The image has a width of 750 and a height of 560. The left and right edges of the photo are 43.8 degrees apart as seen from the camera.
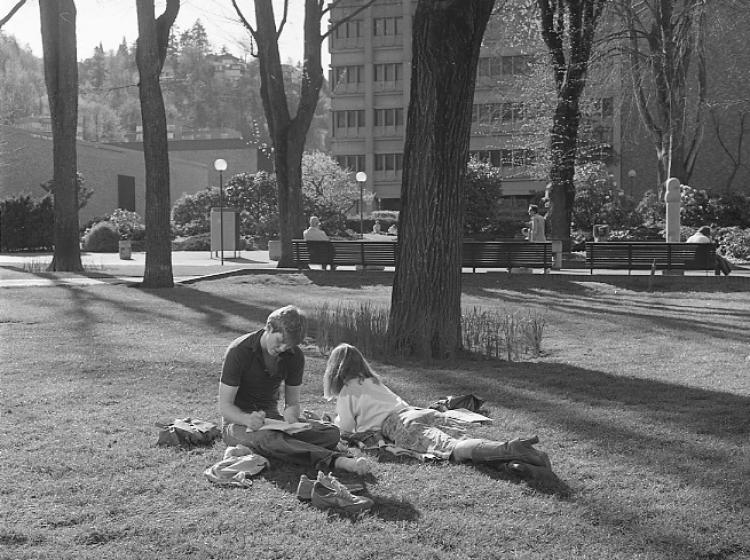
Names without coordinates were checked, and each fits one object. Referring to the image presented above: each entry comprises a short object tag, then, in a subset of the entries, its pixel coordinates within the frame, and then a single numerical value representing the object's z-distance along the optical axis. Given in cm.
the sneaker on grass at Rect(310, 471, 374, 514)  463
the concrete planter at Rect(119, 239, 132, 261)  3014
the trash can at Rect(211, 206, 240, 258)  3041
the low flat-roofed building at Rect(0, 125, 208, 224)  4341
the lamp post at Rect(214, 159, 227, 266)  2994
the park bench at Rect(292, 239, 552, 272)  2039
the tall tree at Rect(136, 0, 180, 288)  1738
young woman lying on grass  562
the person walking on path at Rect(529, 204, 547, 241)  2328
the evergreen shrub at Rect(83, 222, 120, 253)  3747
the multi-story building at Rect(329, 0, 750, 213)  6669
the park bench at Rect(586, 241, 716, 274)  2003
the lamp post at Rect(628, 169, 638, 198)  5464
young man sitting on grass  537
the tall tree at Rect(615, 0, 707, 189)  2673
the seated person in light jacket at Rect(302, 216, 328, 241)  2246
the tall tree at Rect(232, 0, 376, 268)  2264
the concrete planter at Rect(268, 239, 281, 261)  2917
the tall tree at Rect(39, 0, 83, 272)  2220
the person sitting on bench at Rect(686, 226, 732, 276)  2027
